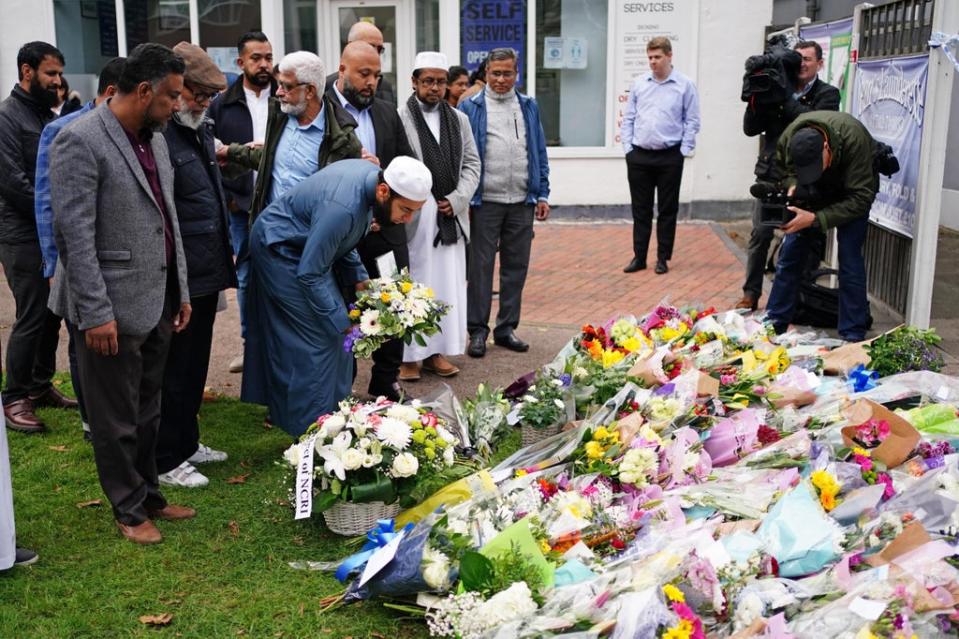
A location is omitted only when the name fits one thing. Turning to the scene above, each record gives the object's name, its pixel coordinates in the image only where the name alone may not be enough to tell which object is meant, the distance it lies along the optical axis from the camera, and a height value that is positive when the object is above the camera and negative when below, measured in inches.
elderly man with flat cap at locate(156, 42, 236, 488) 198.1 -32.0
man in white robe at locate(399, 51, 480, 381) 273.7 -32.0
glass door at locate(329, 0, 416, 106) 538.0 +25.3
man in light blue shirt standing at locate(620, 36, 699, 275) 415.5 -24.7
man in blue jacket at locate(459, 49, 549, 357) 300.5 -31.5
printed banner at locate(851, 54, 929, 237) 292.0 -10.9
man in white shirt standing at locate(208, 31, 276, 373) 268.1 -8.4
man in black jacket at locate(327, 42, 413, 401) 246.2 -13.2
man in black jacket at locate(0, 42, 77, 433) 229.9 -29.3
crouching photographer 279.6 -30.2
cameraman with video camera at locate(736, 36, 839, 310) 328.5 -6.1
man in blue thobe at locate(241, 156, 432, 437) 197.8 -37.6
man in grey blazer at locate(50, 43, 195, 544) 160.4 -26.6
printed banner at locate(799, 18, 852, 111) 365.7 +10.7
